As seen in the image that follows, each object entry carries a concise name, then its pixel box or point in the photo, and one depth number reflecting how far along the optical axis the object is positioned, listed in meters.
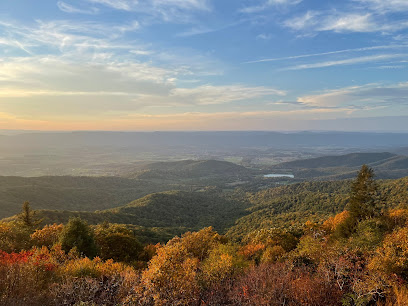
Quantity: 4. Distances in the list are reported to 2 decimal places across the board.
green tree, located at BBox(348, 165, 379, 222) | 48.05
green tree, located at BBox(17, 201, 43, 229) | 49.84
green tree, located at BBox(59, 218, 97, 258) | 35.11
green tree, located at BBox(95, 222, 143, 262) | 40.69
